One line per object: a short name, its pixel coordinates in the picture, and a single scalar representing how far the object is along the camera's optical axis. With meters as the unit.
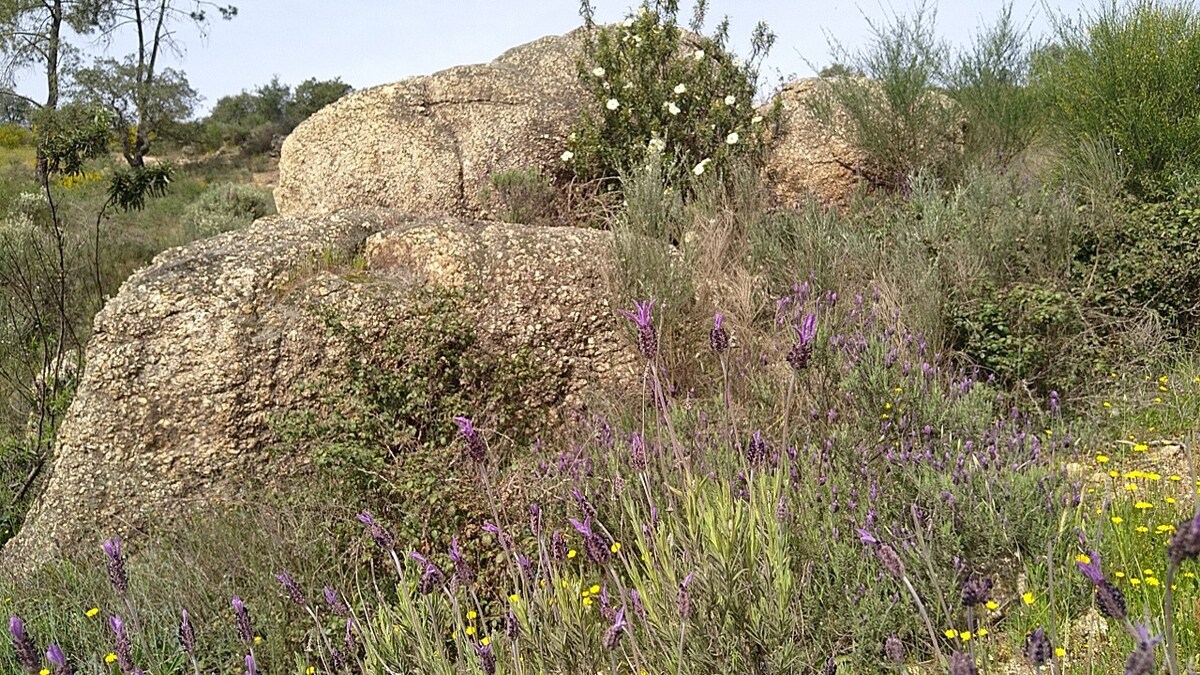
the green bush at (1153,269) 4.70
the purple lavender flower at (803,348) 1.74
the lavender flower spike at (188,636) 1.78
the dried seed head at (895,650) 1.26
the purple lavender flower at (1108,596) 1.03
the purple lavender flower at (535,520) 2.01
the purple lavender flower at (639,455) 2.11
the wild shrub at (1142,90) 5.83
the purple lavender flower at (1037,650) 1.14
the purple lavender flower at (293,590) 1.96
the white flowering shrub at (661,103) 7.27
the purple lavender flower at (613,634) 1.54
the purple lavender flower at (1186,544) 0.86
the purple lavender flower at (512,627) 1.73
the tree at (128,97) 21.55
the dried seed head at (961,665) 1.02
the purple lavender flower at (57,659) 1.55
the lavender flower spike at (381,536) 1.81
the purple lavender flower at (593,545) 1.77
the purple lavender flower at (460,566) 1.82
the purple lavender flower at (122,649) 1.69
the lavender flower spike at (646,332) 1.82
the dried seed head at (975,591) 1.30
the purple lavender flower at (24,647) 1.55
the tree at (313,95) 36.33
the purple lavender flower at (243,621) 1.80
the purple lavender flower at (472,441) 1.80
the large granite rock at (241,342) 3.87
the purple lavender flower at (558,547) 1.96
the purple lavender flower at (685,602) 1.53
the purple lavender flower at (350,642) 1.90
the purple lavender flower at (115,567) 1.79
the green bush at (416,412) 3.26
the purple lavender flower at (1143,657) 0.88
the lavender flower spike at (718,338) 1.91
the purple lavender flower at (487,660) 1.61
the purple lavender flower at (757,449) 1.98
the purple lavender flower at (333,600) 2.01
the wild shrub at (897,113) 7.68
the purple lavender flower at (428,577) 1.82
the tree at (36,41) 19.38
